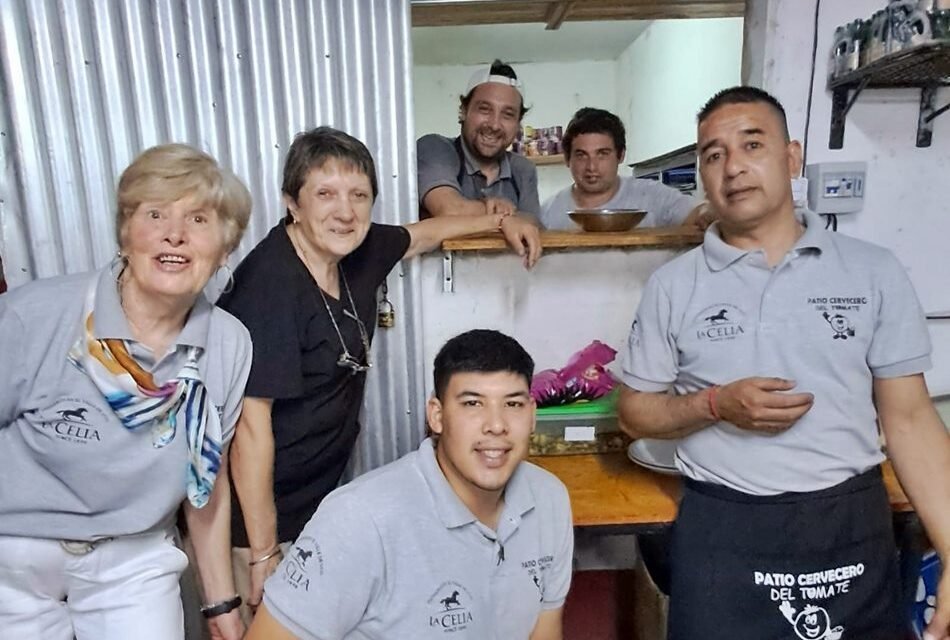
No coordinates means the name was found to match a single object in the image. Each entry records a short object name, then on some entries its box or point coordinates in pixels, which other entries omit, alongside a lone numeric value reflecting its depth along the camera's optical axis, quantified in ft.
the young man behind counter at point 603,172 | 8.02
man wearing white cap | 6.21
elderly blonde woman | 3.57
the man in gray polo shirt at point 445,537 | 3.29
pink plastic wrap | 5.70
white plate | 5.21
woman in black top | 4.25
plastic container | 5.68
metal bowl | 5.54
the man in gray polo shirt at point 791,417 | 4.18
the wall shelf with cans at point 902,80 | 4.94
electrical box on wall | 5.80
